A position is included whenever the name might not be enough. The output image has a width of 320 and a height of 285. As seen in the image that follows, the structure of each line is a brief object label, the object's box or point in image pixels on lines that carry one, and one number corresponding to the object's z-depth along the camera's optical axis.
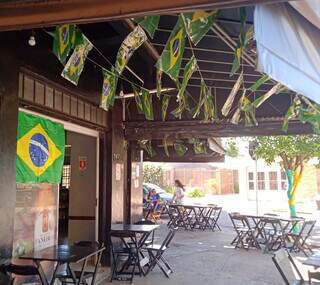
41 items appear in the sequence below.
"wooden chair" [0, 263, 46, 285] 3.95
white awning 2.02
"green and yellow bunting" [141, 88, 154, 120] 6.08
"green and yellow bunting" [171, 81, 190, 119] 6.30
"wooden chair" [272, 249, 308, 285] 4.20
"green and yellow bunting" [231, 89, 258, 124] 6.10
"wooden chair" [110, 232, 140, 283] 6.31
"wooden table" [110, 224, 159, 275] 6.35
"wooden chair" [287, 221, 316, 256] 8.49
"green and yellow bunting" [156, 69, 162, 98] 4.69
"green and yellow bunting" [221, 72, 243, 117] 5.29
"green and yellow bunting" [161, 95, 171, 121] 6.70
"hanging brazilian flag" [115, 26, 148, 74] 3.71
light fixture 3.92
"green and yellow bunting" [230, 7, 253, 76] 3.32
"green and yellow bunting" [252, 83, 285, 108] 5.28
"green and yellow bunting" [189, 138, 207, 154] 9.65
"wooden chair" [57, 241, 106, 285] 4.80
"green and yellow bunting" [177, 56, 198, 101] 4.30
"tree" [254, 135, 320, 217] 9.90
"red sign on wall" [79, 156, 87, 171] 7.19
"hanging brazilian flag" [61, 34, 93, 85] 3.65
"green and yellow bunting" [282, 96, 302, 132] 6.35
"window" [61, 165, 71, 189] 9.59
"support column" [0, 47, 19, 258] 4.14
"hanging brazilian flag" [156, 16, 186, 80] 3.12
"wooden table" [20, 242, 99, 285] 4.24
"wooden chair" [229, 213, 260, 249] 9.12
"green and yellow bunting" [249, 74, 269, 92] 4.19
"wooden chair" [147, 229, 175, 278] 6.71
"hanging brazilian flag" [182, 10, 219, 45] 2.78
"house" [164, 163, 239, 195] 28.96
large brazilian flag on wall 4.62
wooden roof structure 2.11
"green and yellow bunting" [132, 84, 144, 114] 6.13
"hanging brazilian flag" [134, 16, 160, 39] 2.75
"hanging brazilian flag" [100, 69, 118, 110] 4.73
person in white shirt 15.59
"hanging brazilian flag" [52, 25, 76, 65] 3.38
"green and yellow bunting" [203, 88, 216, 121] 6.12
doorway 7.01
